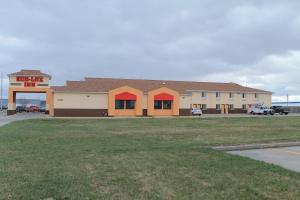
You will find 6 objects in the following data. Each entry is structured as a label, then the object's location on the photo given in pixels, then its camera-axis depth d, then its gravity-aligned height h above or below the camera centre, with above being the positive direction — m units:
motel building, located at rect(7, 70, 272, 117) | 53.72 +2.31
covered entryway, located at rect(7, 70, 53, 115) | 56.50 +4.42
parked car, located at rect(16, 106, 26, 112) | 77.97 +0.75
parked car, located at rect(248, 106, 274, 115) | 66.56 +0.13
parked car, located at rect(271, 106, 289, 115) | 68.88 +0.30
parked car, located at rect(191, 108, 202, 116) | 61.96 -0.04
